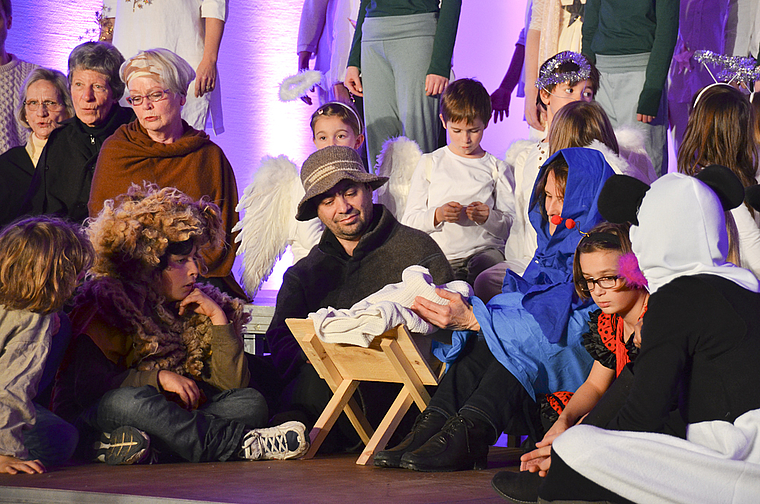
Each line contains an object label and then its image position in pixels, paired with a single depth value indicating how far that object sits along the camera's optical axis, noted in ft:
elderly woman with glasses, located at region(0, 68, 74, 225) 27.20
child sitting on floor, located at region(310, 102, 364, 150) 25.82
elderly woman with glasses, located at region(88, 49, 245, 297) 24.70
